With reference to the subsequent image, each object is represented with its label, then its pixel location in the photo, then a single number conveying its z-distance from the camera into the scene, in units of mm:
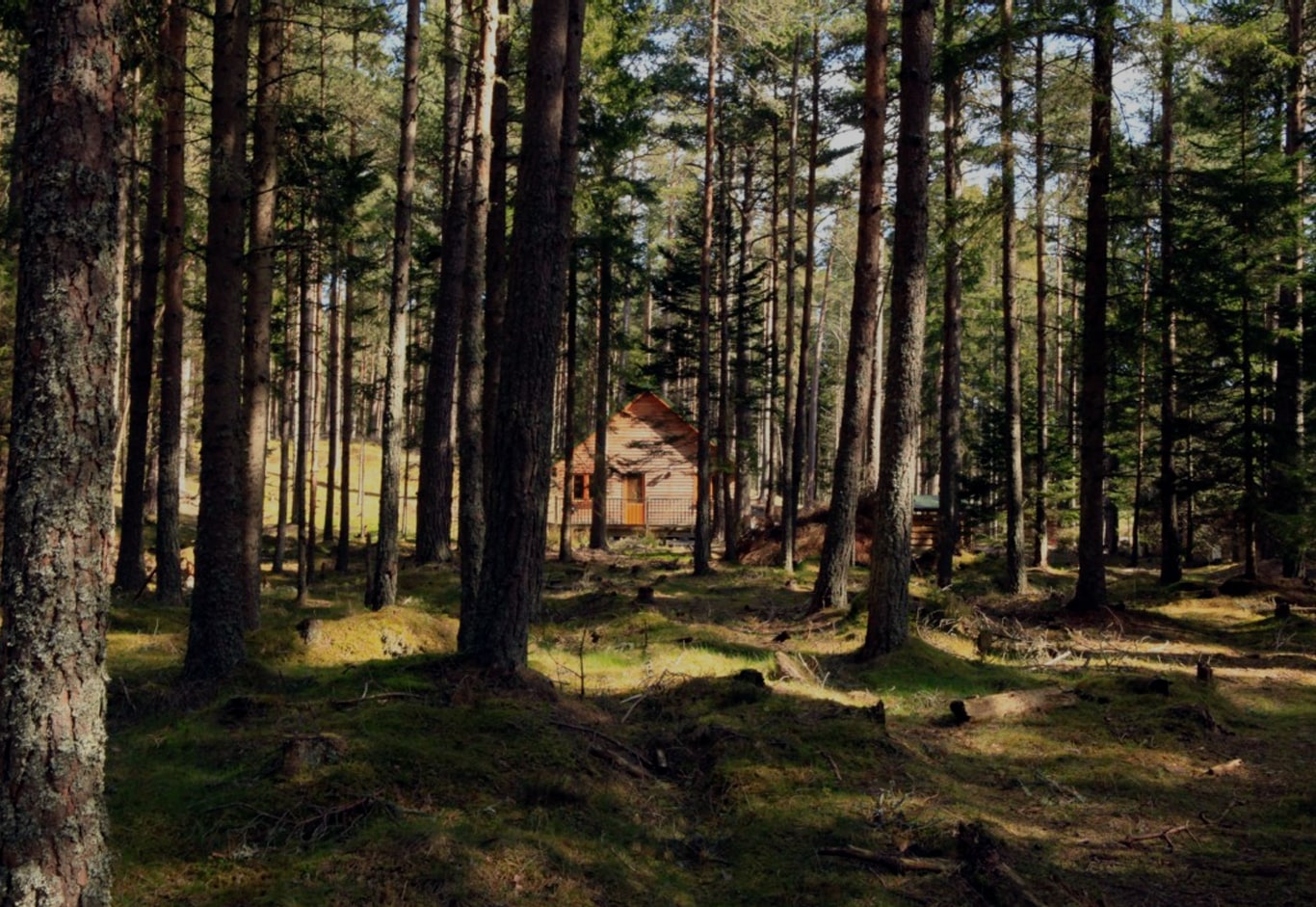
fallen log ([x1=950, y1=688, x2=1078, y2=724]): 9109
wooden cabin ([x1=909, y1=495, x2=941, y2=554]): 29812
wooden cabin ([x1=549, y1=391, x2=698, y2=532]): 38969
